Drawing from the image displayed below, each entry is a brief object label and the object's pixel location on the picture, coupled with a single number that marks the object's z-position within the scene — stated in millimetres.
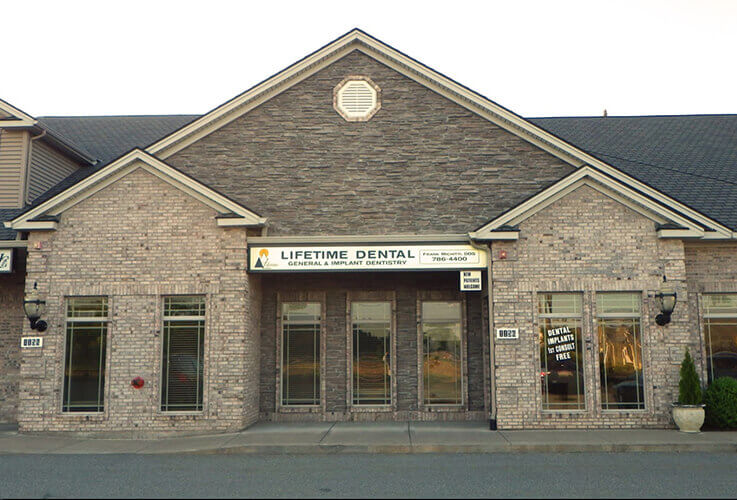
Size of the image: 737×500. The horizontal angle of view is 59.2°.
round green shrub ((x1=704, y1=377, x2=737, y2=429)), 13391
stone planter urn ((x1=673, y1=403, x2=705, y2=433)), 13023
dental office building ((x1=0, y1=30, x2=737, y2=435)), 13867
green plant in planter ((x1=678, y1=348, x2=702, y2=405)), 13180
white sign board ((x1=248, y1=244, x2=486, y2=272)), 14242
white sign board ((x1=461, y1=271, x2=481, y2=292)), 14164
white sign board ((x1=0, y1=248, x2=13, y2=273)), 14930
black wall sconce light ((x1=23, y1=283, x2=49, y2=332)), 13852
